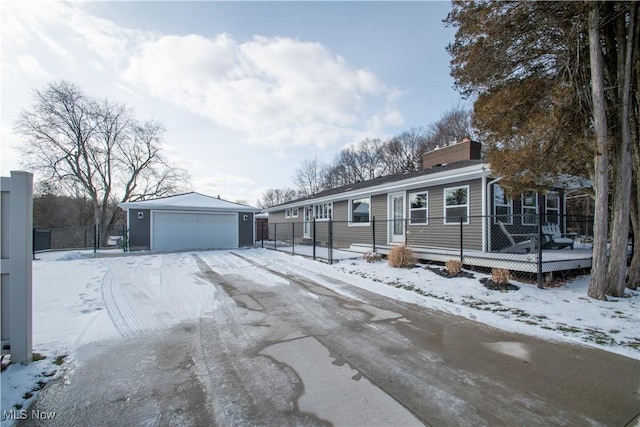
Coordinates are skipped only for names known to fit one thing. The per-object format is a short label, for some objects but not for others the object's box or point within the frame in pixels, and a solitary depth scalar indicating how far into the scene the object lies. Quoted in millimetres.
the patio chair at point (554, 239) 9108
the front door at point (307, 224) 18339
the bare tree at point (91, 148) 20188
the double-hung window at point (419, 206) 10562
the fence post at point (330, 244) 9258
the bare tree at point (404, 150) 31016
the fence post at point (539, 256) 5738
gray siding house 8695
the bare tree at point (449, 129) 24678
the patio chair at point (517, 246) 7657
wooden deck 6355
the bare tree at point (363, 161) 35312
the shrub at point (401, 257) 8031
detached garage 15031
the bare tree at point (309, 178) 42188
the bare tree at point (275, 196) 49012
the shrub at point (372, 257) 9162
